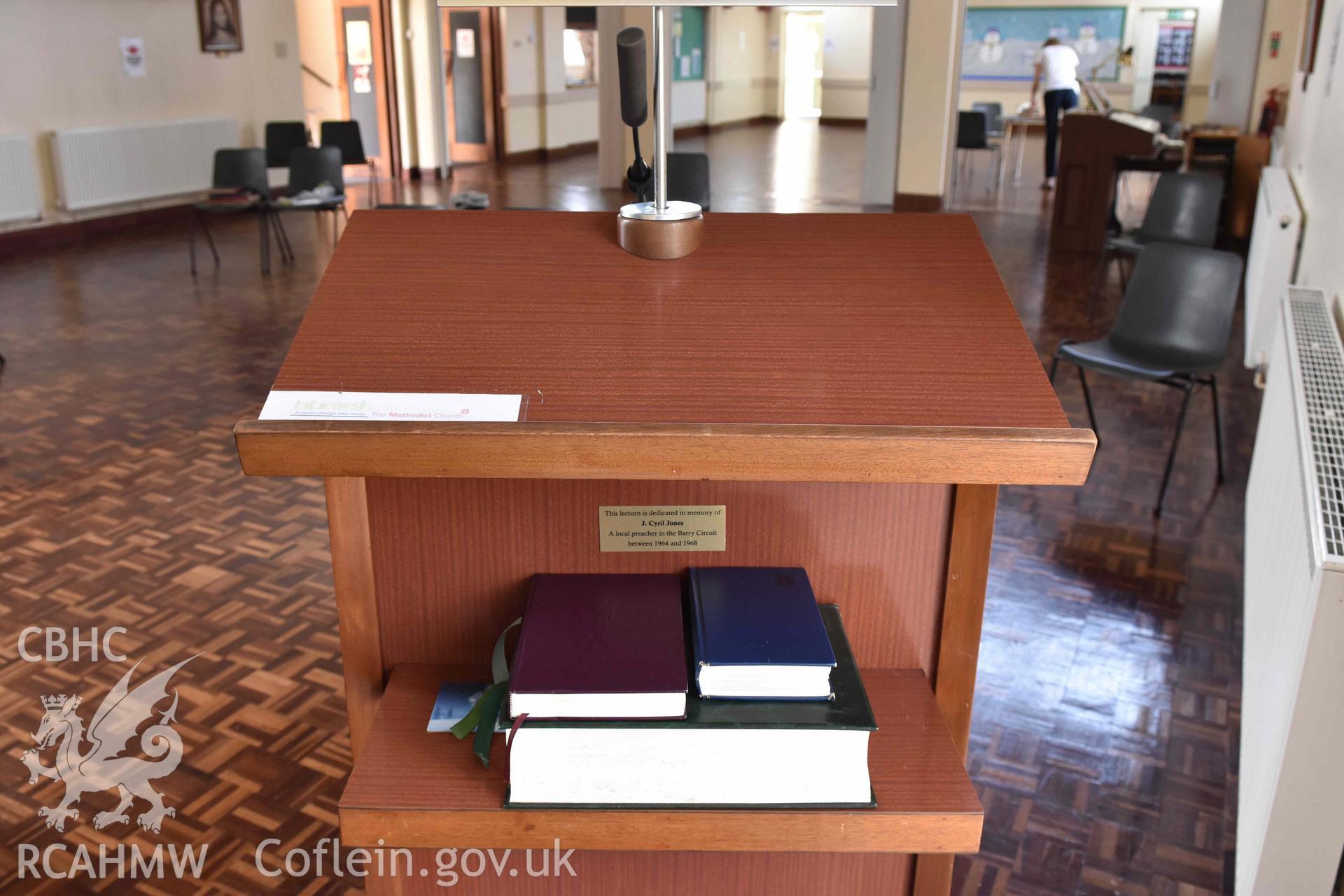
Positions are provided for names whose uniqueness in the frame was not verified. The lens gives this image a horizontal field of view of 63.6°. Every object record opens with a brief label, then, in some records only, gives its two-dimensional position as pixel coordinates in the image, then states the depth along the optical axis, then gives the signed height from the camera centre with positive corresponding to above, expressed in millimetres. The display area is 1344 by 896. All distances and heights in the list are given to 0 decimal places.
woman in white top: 11539 +57
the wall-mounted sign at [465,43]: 13609 +469
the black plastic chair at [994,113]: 12570 -317
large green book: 1103 -660
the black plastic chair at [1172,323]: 4066 -877
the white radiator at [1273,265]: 4812 -774
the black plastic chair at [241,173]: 7930 -643
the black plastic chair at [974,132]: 11633 -478
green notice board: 16438 +560
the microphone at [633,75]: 1188 +8
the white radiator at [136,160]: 8891 -655
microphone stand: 1207 -150
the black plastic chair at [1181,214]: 5891 -669
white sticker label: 1031 -297
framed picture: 10086 +493
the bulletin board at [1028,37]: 17516 +754
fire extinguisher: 8617 -216
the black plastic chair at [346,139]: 9414 -479
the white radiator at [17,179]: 8312 -733
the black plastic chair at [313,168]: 7973 -606
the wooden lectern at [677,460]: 1023 -337
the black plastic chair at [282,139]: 9211 -474
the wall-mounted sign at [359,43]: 12570 +421
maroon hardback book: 1106 -581
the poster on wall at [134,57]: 9391 +189
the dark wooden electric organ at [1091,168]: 8148 -602
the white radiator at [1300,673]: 1721 -967
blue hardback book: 1132 -568
